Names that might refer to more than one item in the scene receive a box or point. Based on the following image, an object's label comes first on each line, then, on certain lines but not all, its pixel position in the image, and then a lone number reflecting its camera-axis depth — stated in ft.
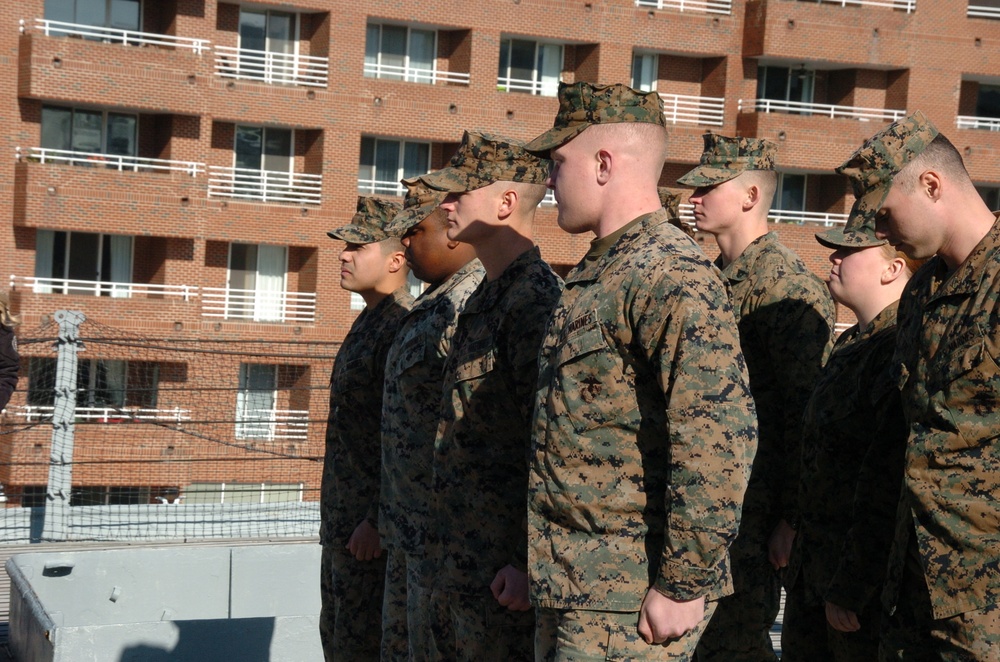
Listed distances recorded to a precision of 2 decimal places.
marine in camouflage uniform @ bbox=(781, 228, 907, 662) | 12.51
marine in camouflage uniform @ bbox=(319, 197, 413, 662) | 17.34
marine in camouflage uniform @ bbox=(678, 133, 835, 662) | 14.97
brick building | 87.51
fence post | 27.40
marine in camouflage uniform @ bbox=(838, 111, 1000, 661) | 10.47
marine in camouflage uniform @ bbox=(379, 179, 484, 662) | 14.89
